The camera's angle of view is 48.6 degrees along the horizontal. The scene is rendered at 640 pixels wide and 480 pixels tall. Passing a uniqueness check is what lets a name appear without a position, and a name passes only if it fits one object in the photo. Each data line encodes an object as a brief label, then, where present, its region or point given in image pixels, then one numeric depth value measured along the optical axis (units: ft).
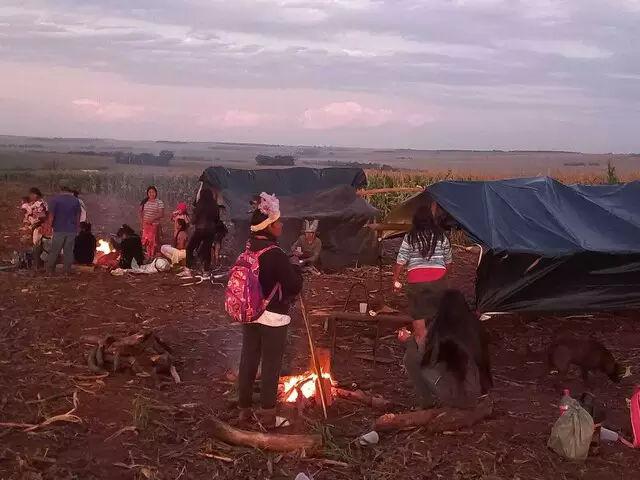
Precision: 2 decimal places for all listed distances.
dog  26.21
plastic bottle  20.35
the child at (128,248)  47.37
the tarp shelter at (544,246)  33.47
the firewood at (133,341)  26.76
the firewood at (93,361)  26.04
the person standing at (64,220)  43.14
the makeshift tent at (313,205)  48.65
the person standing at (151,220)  50.14
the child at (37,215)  46.69
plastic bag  19.40
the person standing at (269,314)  19.54
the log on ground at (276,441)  19.71
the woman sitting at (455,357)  20.93
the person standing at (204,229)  46.46
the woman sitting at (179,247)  49.42
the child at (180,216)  49.78
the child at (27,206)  50.13
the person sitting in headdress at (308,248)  48.96
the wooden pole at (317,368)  21.16
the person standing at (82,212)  44.93
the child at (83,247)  47.60
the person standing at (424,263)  26.37
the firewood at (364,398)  23.38
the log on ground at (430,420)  21.11
